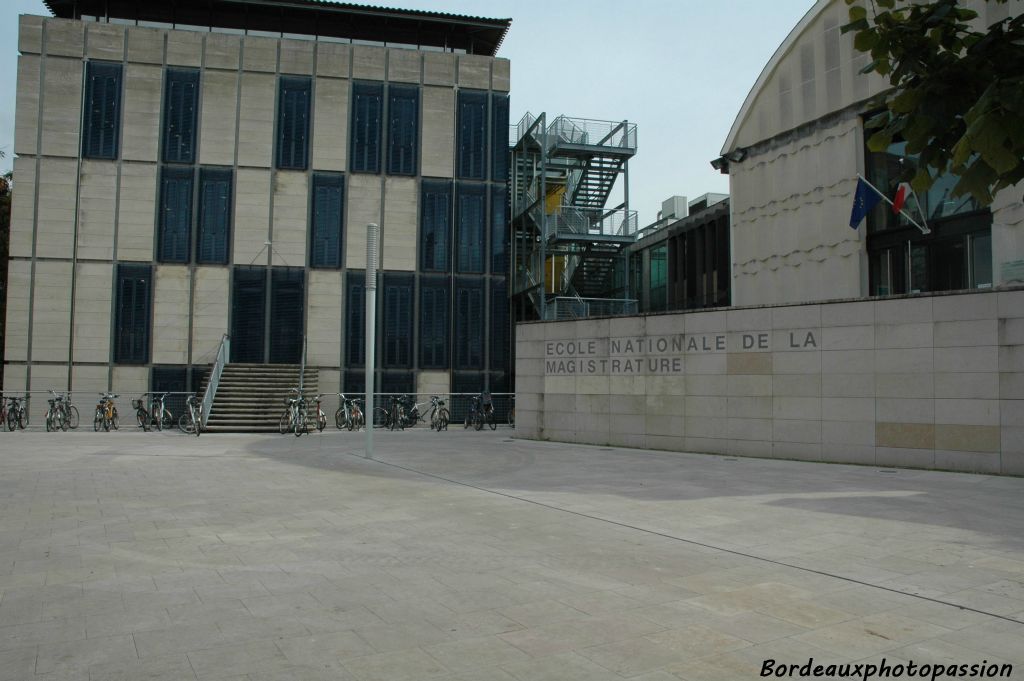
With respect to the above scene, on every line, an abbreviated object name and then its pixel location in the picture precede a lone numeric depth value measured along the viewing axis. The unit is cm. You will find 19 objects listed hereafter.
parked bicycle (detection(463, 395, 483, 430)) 2594
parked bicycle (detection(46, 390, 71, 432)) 2305
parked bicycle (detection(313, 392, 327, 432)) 2441
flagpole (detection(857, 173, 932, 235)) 1961
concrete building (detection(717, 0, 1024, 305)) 1983
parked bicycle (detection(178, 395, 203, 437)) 2164
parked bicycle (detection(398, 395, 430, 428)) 2644
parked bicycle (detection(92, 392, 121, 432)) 2352
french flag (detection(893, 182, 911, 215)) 1928
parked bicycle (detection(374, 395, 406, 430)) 2606
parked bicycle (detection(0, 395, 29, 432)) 2311
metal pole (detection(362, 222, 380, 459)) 1563
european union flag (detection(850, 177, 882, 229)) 2006
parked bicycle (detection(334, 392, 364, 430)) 2508
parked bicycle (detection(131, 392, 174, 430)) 2394
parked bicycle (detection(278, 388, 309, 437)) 2186
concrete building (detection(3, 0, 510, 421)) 2731
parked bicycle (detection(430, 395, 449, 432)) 2528
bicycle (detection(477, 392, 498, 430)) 2603
